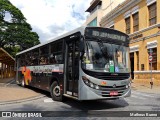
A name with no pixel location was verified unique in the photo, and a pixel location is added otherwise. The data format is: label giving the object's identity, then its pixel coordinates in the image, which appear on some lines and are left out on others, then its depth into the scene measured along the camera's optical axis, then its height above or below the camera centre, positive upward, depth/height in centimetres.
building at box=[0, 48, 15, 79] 1225 -96
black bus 479 -5
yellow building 1259 +344
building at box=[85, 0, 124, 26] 2121 +936
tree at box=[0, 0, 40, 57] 2198 +555
